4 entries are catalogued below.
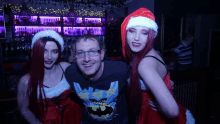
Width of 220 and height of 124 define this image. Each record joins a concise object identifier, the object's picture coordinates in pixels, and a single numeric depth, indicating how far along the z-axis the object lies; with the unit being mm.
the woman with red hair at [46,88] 1859
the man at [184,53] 4975
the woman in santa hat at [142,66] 1582
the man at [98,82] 1613
